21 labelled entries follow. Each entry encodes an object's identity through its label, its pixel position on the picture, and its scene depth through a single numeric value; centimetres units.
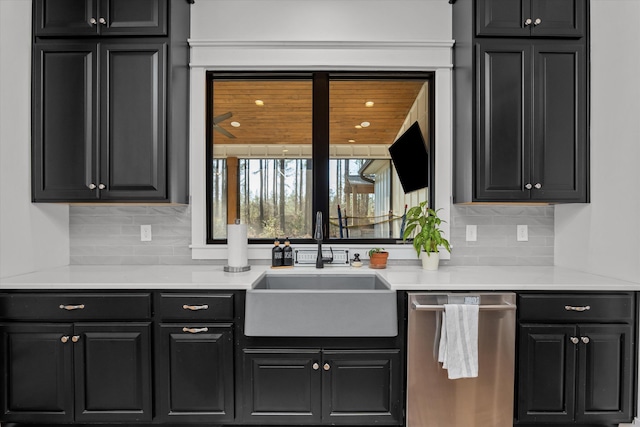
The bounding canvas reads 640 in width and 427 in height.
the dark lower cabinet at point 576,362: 196
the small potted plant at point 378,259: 246
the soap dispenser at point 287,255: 252
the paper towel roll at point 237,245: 238
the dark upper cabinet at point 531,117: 229
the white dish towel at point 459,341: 188
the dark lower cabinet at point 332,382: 195
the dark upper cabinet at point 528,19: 228
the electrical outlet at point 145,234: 265
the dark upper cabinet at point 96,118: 226
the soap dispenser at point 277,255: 251
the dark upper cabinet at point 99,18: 225
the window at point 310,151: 272
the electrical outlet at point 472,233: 266
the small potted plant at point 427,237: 246
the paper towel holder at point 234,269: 236
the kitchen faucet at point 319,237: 249
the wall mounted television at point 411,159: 278
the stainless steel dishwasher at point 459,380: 193
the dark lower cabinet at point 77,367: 195
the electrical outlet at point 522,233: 267
